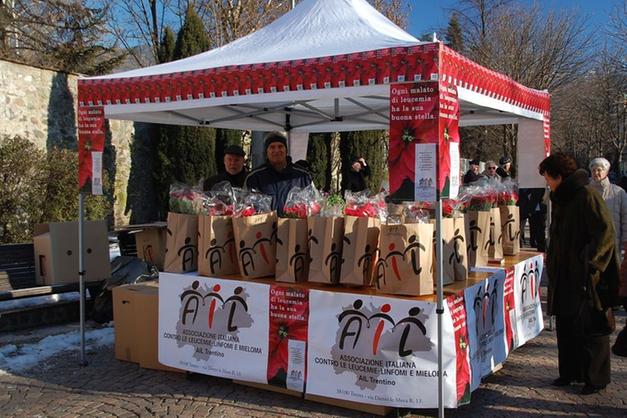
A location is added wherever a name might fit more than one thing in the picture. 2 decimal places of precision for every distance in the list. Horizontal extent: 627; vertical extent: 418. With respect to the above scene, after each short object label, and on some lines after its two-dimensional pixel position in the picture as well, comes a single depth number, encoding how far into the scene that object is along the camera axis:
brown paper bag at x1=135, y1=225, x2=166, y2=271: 7.30
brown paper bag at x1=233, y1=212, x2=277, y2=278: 4.10
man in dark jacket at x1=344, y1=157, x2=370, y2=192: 10.57
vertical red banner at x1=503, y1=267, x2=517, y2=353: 4.50
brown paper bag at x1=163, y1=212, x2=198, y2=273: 4.32
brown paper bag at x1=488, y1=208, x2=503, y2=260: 4.68
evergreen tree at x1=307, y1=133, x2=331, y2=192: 15.94
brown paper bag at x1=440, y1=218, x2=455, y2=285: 3.79
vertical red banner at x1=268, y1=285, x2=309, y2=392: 3.84
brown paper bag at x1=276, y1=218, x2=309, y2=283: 3.96
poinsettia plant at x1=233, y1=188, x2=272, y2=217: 4.17
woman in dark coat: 3.86
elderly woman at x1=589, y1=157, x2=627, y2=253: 5.77
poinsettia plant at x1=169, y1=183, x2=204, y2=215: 4.30
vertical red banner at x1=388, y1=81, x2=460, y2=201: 3.29
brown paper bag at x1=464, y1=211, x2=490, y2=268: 4.50
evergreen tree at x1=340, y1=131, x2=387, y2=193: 16.31
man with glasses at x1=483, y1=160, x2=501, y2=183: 9.47
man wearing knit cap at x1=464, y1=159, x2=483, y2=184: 10.16
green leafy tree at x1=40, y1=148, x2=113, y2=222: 9.39
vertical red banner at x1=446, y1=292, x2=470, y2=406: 3.60
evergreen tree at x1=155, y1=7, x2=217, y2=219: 12.63
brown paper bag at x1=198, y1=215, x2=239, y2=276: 4.17
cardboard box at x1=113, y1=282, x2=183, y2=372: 4.64
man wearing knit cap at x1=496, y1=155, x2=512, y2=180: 10.41
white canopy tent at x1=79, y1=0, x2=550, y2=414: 3.51
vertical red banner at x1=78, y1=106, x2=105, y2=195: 4.80
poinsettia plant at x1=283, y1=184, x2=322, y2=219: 3.98
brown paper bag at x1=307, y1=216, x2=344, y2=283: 3.79
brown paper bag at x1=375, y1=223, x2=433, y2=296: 3.54
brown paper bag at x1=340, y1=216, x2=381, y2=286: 3.71
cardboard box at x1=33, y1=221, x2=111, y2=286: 6.05
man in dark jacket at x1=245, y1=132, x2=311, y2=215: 5.05
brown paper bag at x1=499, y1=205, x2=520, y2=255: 5.11
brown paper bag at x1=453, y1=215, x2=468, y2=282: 3.96
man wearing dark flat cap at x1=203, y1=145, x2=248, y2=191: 5.74
